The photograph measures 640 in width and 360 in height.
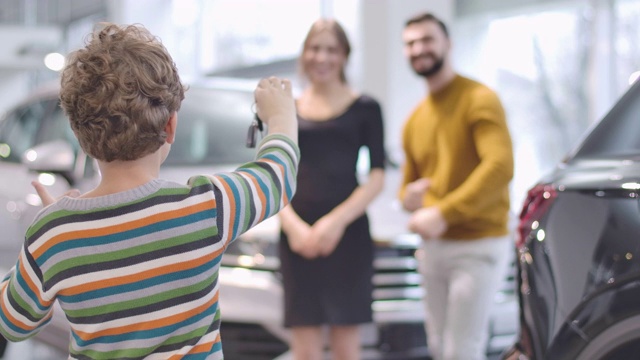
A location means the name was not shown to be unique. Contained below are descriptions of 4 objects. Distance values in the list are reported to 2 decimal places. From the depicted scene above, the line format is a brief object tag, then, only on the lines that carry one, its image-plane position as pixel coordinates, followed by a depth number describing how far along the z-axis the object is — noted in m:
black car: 2.33
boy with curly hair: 1.68
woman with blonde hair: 3.67
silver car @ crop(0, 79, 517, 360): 4.37
